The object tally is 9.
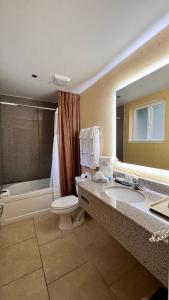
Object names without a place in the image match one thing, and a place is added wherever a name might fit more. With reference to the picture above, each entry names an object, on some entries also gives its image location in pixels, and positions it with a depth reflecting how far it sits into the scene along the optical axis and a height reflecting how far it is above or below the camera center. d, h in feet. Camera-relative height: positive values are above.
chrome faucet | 4.55 -1.39
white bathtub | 6.87 -3.22
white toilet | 6.15 -3.17
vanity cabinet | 2.24 -1.95
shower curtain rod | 8.24 +2.60
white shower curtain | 8.12 -1.25
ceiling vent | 6.27 +3.07
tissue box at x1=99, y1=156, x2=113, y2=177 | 5.77 -0.97
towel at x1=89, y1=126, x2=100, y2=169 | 6.53 -0.08
